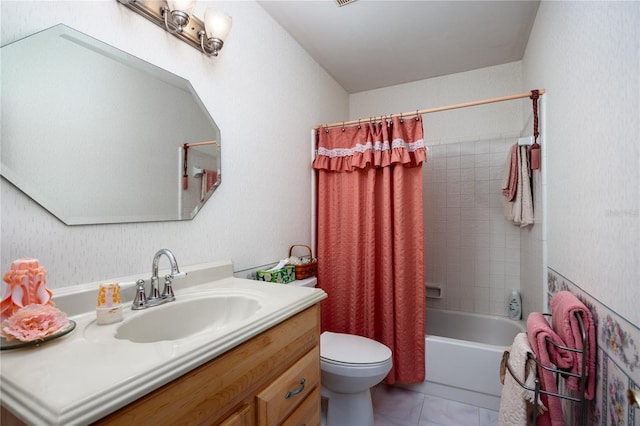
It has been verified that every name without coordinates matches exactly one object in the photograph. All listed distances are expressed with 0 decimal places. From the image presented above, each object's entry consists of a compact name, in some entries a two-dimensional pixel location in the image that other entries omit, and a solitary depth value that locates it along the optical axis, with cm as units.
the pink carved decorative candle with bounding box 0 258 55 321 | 69
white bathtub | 176
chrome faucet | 98
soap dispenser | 226
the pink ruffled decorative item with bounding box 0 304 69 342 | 63
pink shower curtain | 189
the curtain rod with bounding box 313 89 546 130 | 167
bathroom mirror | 85
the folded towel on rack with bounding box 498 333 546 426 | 106
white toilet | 145
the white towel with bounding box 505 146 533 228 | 187
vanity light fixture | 114
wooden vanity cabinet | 60
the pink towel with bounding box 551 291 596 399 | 97
